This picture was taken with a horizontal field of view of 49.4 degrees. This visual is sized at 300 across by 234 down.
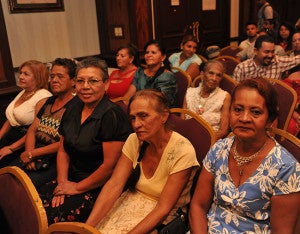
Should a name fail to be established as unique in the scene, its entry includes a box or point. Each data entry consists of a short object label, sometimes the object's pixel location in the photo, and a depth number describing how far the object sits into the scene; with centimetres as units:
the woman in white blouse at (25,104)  266
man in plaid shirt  301
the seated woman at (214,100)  259
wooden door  532
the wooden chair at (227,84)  277
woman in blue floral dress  116
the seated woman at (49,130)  225
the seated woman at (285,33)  473
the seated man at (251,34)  502
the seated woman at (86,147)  178
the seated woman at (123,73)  334
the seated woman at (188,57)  394
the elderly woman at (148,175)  148
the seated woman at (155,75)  293
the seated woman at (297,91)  253
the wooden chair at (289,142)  139
